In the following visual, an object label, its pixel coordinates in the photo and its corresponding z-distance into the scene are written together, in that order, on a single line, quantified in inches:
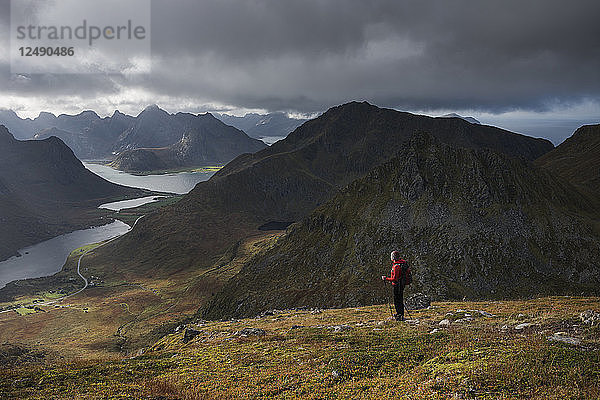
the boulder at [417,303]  1678.8
